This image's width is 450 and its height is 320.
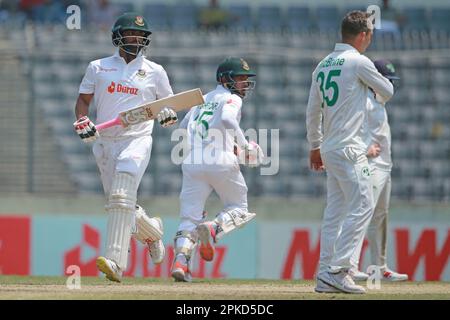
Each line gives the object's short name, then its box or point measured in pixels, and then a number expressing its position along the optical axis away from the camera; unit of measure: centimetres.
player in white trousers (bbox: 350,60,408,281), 2352
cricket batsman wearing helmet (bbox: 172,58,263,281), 2233
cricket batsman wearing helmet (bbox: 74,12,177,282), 1948
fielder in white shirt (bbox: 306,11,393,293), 1783
